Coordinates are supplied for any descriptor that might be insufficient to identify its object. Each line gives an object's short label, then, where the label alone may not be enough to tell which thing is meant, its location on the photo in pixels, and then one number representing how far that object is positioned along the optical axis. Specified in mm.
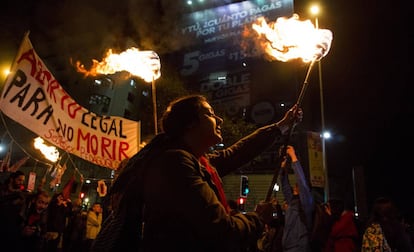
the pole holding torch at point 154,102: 3771
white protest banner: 5488
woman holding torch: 1729
